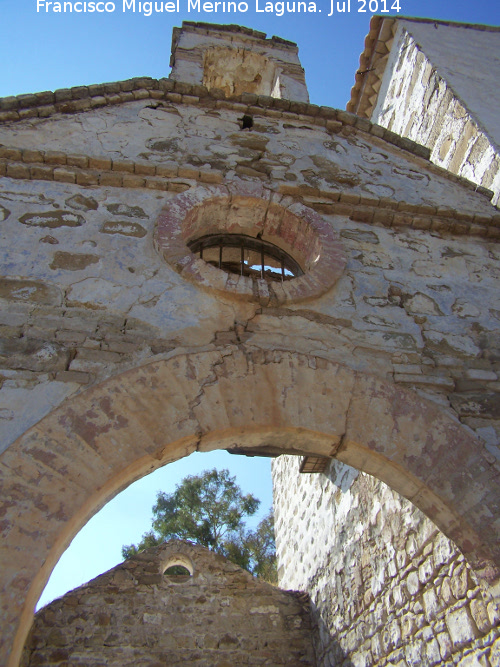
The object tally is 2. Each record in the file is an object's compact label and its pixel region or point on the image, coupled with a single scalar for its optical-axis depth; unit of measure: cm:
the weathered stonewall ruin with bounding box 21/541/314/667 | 572
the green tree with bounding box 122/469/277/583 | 1070
